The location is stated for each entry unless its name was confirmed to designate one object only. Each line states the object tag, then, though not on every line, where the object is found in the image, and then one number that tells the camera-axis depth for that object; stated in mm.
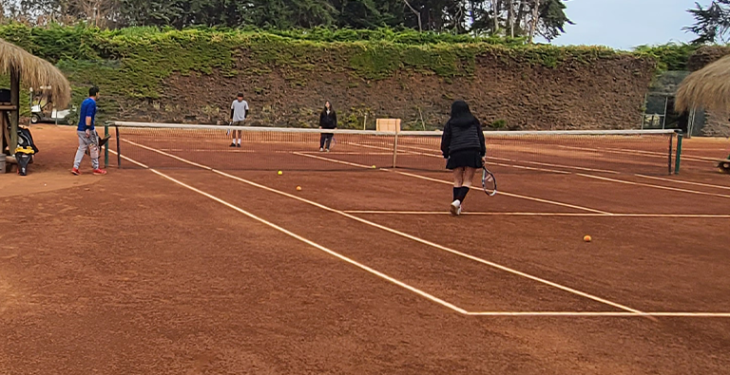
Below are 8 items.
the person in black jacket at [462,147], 8891
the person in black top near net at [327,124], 18766
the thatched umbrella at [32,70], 11633
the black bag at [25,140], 11903
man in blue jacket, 11508
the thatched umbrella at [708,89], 15647
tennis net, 14977
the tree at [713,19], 47531
